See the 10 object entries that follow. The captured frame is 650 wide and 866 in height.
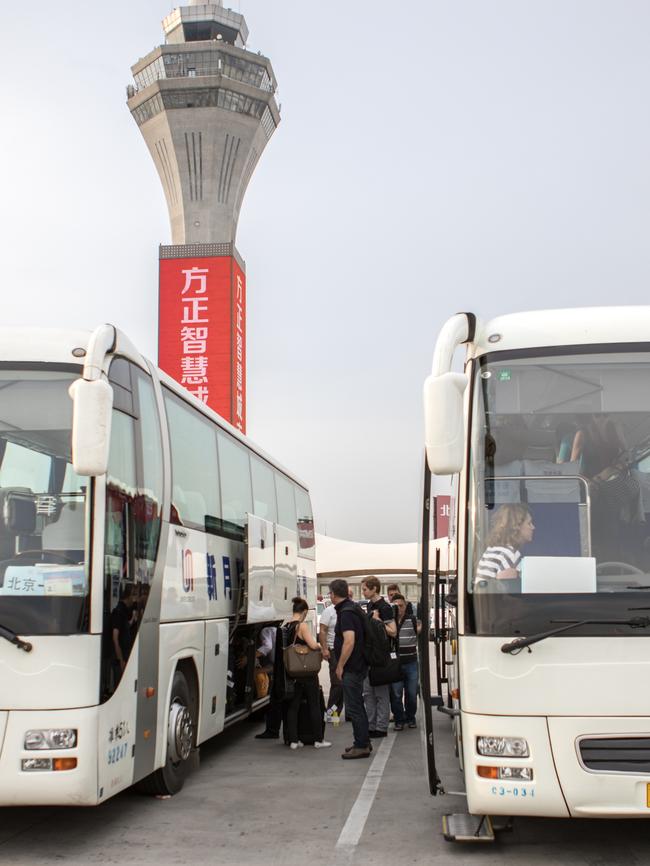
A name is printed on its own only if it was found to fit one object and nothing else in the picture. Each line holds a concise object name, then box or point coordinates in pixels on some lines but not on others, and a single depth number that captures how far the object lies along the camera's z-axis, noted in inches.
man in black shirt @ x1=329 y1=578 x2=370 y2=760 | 398.6
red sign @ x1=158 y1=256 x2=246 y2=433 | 1662.2
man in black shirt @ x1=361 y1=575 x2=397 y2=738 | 462.6
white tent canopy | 2669.8
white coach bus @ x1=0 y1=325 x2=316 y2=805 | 238.2
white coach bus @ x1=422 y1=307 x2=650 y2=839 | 220.5
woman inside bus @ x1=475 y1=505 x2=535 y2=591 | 231.8
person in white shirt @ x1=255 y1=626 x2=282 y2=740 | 466.3
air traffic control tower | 2111.2
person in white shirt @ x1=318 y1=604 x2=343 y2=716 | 507.2
